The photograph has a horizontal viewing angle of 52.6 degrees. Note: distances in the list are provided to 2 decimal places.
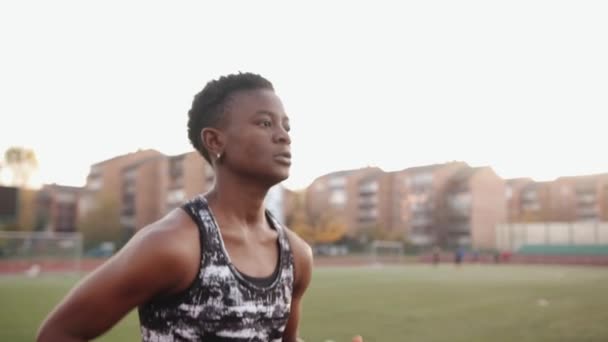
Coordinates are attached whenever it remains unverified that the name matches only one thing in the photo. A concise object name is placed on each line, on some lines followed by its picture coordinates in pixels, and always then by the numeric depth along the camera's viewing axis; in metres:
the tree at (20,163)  60.66
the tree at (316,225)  71.31
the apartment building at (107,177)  81.50
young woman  1.82
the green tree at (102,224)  65.12
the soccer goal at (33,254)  32.47
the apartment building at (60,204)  80.19
